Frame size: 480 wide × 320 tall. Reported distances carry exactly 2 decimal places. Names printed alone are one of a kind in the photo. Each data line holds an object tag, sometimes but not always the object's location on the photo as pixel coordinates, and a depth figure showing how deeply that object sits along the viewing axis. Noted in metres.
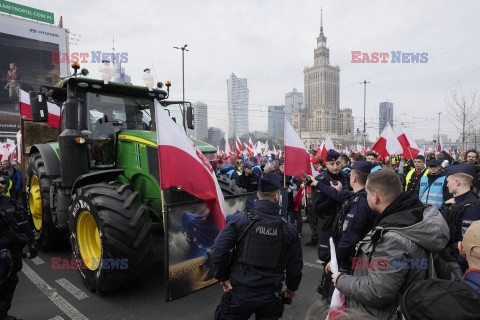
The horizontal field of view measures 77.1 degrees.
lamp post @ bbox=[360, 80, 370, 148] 38.28
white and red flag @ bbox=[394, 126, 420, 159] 8.96
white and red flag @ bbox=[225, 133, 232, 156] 15.02
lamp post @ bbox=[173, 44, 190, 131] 22.05
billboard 31.03
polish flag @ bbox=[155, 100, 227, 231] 2.93
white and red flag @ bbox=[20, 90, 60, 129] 6.45
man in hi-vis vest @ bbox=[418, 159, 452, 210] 5.29
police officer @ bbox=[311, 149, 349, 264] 3.90
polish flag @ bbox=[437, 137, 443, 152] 16.92
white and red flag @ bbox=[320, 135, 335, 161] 10.13
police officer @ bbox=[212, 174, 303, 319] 2.37
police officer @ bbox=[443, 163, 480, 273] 3.42
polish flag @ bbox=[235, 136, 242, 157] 14.30
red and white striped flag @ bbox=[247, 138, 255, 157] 17.03
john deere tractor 3.67
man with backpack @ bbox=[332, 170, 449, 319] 1.84
